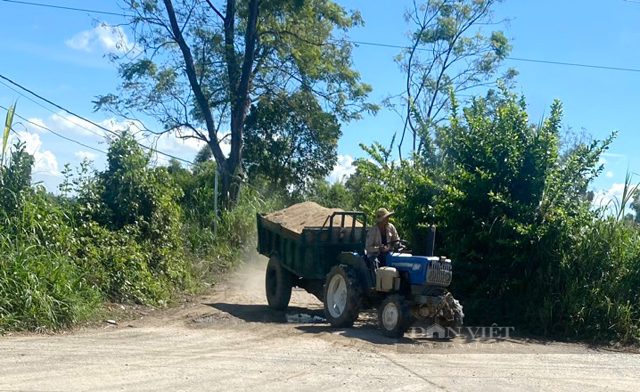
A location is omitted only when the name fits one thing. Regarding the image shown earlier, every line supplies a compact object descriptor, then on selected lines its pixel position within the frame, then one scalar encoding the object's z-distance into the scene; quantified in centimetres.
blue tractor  1098
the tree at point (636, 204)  1407
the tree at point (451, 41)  3434
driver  1175
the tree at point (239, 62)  2419
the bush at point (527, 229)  1277
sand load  1390
